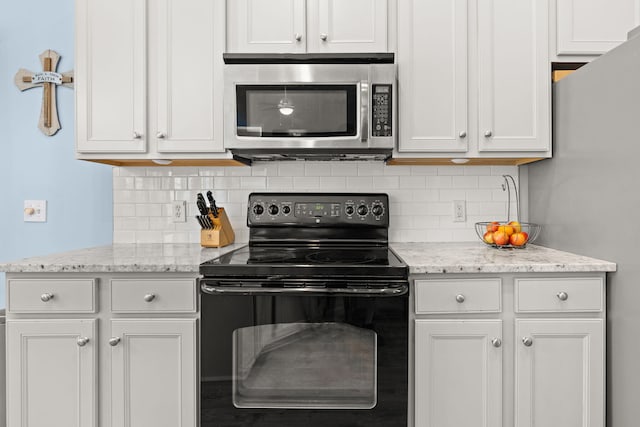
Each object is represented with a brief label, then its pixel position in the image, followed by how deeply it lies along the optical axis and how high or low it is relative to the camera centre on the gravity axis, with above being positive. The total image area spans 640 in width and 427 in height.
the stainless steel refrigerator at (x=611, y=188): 1.51 +0.09
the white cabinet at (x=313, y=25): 2.00 +0.87
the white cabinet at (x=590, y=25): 1.99 +0.87
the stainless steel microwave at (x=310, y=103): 1.92 +0.49
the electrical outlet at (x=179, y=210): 2.35 +0.01
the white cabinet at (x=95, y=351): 1.65 -0.54
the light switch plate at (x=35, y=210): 2.40 +0.01
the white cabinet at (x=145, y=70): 2.01 +0.67
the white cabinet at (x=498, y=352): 1.64 -0.54
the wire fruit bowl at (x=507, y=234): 2.00 -0.11
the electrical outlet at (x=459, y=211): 2.33 +0.00
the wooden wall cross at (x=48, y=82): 2.35 +0.71
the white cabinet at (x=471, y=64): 2.00 +0.69
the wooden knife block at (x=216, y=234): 2.12 -0.12
